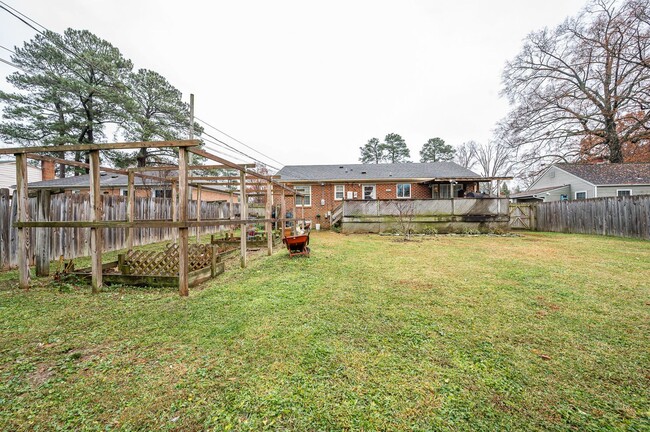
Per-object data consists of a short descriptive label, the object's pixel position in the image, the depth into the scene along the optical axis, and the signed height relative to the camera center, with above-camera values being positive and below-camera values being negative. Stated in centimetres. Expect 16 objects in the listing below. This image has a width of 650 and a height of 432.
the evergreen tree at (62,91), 1823 +1033
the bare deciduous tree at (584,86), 1752 +1020
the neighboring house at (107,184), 2039 +316
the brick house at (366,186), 1934 +221
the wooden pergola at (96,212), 439 +17
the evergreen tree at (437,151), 4062 +1034
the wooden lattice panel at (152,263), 545 -99
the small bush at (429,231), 1496 -112
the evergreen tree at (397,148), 4128 +1114
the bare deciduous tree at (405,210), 1504 +19
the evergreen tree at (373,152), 4222 +1093
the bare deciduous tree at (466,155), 4056 +965
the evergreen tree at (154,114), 2070 +954
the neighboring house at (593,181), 1809 +223
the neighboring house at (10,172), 2338 +491
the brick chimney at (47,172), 2336 +475
